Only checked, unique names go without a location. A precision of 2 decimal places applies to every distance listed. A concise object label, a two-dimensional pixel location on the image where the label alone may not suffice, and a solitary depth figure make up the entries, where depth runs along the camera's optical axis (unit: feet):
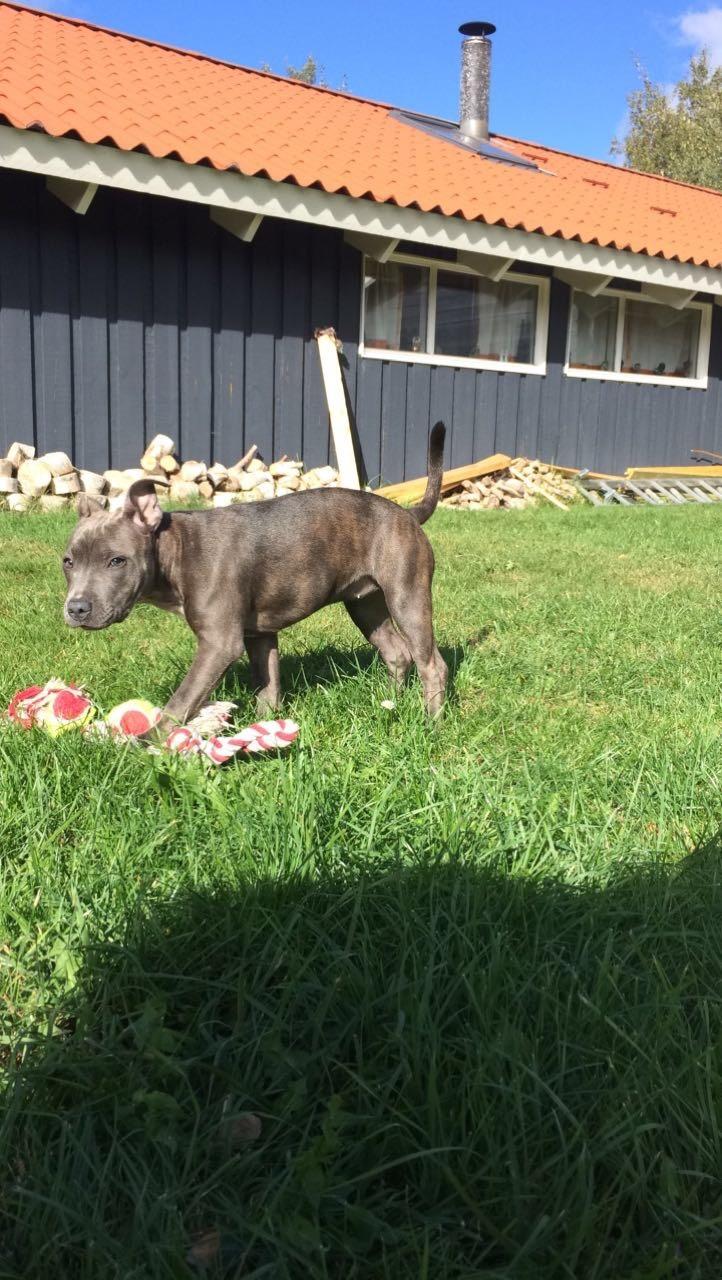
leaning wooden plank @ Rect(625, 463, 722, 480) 49.20
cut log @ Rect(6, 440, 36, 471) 31.22
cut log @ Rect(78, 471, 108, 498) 31.86
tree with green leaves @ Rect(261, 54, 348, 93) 169.68
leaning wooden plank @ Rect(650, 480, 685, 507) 46.52
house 31.37
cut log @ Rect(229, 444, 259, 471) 36.04
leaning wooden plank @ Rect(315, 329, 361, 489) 37.47
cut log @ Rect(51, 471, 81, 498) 31.24
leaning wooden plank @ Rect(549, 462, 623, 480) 46.37
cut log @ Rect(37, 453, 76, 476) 31.35
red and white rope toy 10.28
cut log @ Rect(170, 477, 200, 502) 33.27
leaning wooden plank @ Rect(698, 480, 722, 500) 48.67
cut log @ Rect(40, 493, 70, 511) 30.81
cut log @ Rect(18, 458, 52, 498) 30.66
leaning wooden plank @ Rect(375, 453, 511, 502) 37.97
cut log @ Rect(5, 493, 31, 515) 30.14
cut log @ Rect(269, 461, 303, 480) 36.63
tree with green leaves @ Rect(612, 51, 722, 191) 132.77
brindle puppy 11.07
